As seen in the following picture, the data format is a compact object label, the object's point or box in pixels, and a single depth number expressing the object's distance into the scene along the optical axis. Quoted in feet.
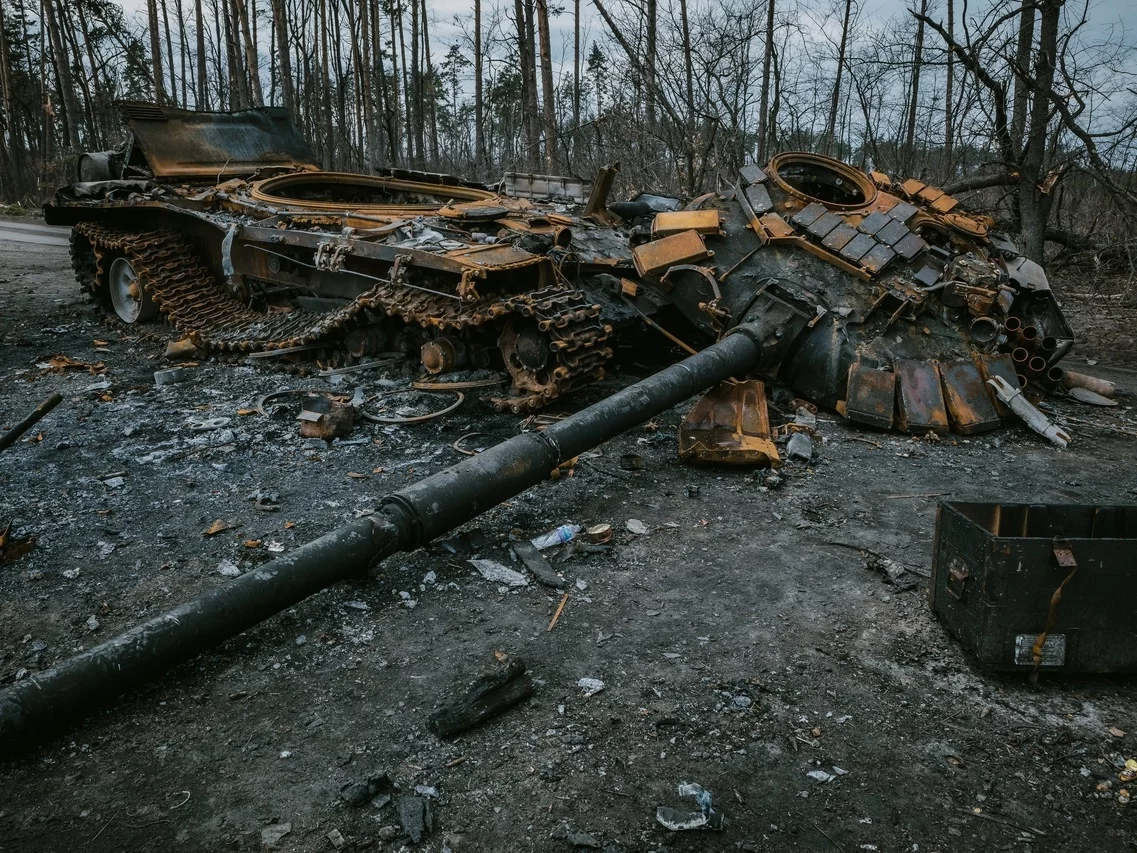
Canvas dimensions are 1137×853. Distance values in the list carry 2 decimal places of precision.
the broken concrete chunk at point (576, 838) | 8.08
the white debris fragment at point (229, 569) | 13.20
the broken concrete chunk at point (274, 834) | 8.09
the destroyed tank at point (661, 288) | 20.49
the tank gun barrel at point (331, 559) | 9.08
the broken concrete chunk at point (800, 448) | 18.66
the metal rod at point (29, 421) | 11.42
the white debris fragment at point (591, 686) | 10.44
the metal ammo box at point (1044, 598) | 9.80
